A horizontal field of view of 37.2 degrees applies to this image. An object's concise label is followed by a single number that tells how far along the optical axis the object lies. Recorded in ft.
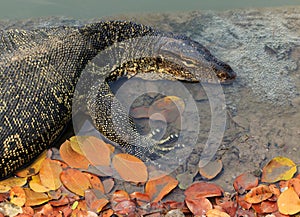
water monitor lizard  15.21
